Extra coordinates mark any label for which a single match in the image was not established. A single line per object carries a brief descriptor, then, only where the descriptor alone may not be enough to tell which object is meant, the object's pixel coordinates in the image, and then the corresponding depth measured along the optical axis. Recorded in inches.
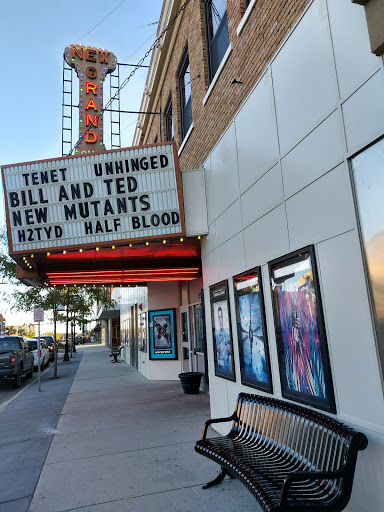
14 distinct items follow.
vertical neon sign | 460.4
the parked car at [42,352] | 833.0
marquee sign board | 278.2
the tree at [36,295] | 717.3
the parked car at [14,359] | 552.1
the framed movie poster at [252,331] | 202.7
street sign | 553.3
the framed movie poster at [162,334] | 538.0
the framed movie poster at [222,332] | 255.0
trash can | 419.2
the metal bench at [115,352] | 953.5
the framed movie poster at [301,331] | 152.4
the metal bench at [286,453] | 117.5
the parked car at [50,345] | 1132.8
